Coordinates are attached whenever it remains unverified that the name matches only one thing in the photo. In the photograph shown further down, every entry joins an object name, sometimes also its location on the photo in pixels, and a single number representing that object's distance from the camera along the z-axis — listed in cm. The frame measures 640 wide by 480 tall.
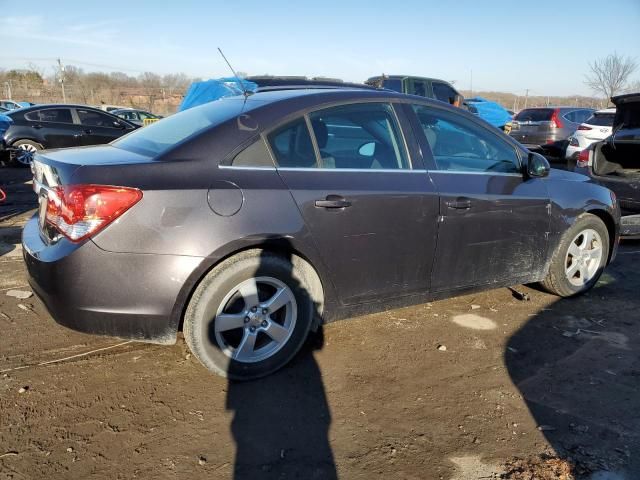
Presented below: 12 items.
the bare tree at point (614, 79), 2909
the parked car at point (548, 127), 1411
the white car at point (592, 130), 1152
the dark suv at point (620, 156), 602
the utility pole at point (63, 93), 3656
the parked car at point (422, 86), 1234
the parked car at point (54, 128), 1118
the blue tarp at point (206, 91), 978
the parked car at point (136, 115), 1941
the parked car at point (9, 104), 2511
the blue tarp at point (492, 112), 1781
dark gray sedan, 262
